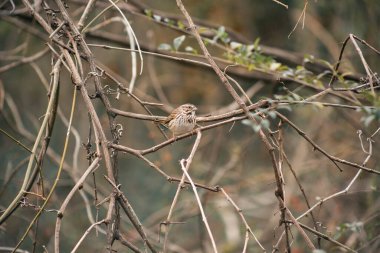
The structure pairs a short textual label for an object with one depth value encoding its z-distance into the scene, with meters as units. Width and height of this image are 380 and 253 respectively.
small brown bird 8.10
